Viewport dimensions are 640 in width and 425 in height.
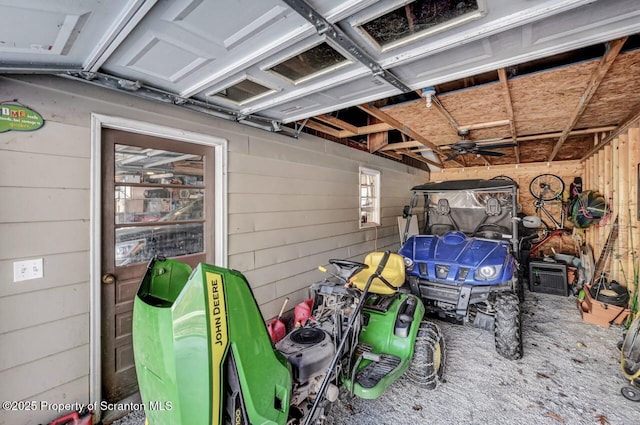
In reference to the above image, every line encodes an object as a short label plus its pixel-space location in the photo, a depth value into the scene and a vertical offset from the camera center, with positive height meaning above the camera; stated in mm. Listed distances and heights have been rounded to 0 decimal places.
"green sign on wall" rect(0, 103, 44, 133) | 1671 +581
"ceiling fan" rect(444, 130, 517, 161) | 4262 +1056
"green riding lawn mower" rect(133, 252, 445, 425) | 1003 -649
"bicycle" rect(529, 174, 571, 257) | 6689 +392
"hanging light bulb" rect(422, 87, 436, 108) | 2494 +1096
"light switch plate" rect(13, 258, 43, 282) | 1729 -377
